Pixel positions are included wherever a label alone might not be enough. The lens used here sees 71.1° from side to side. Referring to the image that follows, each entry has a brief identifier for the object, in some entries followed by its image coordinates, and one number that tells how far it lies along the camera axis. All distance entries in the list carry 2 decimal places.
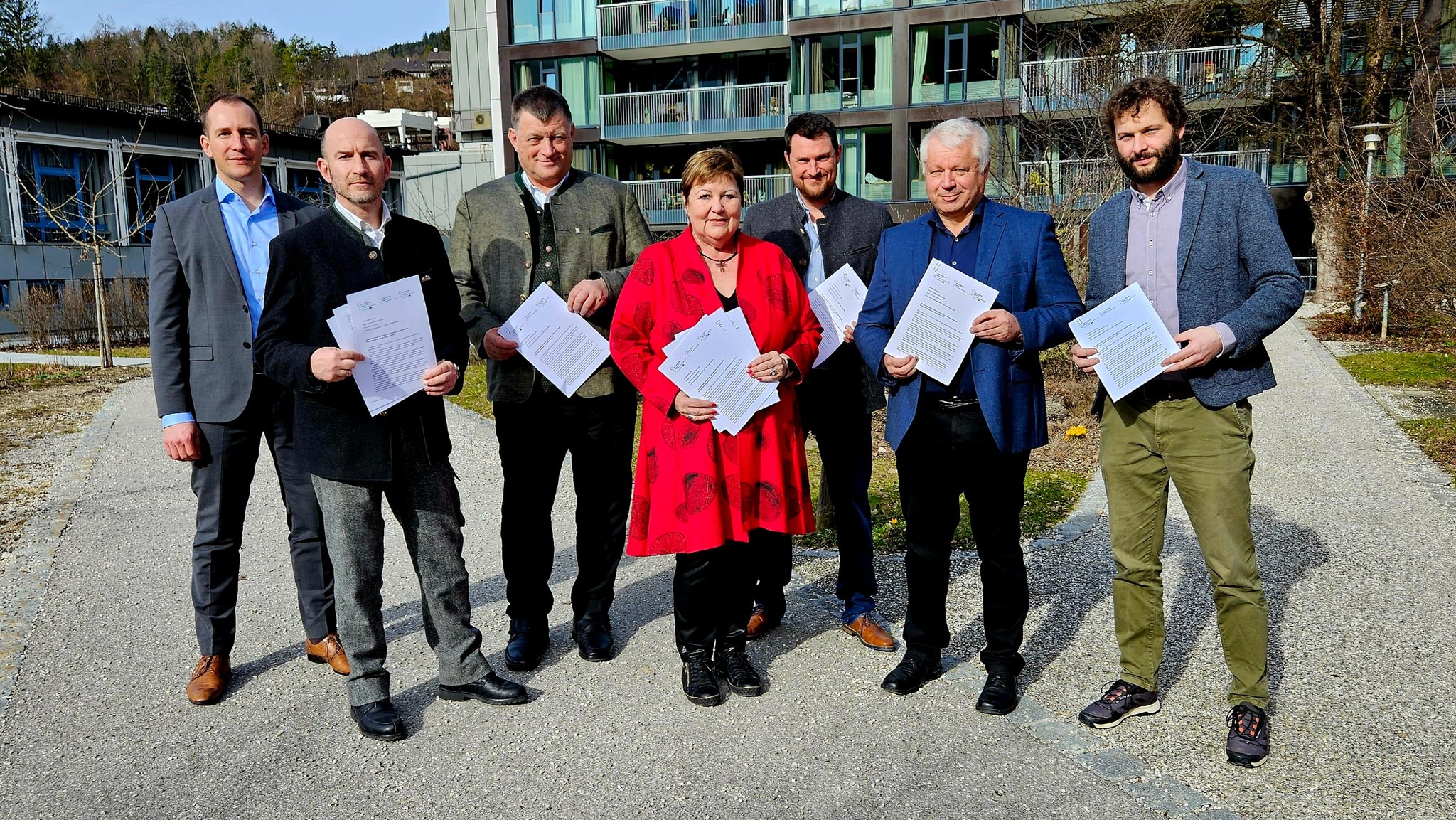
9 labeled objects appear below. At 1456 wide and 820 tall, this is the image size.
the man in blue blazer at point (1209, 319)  3.69
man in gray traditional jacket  4.73
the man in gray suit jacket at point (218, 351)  4.43
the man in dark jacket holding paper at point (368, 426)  3.88
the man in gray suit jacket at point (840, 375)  4.93
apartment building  26.72
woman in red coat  4.27
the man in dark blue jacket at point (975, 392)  4.02
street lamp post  18.33
